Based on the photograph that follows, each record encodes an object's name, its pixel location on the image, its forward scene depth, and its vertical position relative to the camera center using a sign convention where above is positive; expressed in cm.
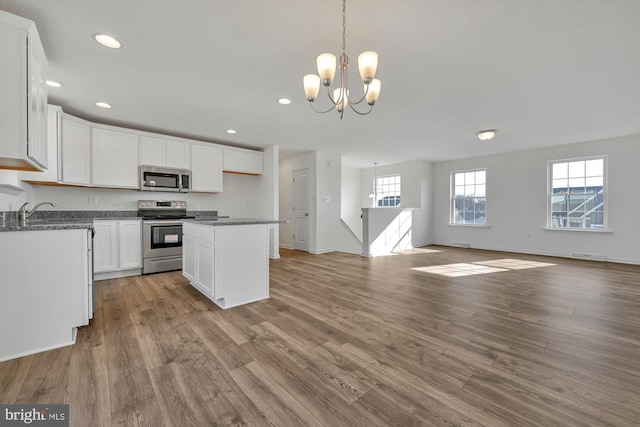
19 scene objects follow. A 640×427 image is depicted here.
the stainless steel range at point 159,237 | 424 -45
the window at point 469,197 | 705 +40
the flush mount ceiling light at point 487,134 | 453 +135
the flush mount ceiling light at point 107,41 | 210 +138
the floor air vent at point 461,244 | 728 -93
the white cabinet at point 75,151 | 361 +83
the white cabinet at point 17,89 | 179 +84
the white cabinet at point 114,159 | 398 +80
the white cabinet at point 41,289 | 189 -61
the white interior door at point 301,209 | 655 +4
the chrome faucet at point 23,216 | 269 -7
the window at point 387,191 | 852 +67
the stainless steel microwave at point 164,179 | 440 +54
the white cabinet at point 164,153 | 444 +101
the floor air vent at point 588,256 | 536 -92
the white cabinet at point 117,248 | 388 -59
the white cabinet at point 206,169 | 495 +80
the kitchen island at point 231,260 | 282 -57
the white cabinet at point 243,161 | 541 +105
